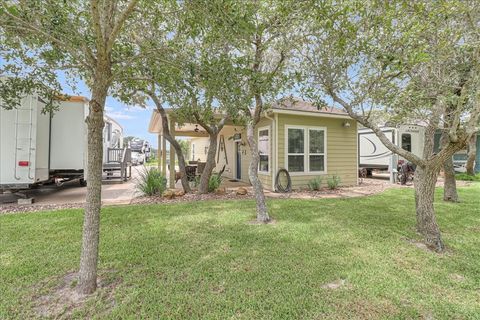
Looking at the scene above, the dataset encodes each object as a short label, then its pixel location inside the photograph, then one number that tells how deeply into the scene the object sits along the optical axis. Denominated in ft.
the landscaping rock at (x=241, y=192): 26.30
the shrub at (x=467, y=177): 40.26
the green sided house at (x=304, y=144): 29.01
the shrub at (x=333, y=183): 30.17
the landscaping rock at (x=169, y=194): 23.88
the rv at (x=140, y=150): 84.07
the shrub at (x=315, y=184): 29.18
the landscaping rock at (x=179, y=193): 24.54
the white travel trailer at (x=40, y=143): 18.83
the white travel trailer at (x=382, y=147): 40.20
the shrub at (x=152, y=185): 24.88
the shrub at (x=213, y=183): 26.89
